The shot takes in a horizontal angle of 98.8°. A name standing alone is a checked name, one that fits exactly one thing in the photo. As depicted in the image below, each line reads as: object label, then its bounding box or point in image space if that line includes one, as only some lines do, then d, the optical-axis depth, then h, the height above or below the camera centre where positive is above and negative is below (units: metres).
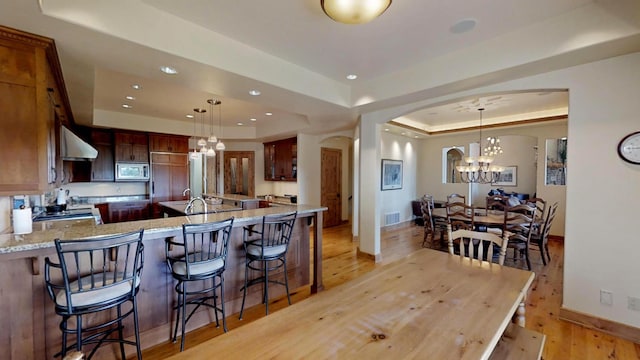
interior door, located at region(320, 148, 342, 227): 7.43 -0.29
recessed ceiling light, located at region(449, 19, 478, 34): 2.43 +1.36
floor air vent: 7.11 -1.15
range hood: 3.46 +0.34
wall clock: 2.43 +0.25
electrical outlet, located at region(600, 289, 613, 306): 2.55 -1.14
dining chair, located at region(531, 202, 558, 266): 4.41 -1.00
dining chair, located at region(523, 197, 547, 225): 4.37 -0.49
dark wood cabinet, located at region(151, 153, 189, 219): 6.46 -0.10
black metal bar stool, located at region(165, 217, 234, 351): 2.26 -0.77
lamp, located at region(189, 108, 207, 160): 5.58 +1.31
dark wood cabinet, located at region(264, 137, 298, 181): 7.40 +0.40
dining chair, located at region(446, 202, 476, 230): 4.46 -0.74
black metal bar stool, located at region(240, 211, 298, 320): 2.82 -0.78
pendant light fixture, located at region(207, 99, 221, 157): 4.75 +1.31
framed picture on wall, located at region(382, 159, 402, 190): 7.04 +0.02
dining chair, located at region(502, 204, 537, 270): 4.09 -0.76
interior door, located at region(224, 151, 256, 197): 8.46 +0.05
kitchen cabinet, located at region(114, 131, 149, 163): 6.08 +0.62
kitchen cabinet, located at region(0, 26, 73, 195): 1.99 +0.46
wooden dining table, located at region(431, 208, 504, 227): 4.44 -0.74
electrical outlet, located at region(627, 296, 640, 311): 2.44 -1.14
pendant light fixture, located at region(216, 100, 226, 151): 5.10 +1.32
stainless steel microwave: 6.11 +0.05
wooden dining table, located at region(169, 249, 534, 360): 1.01 -0.65
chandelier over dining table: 5.72 +0.16
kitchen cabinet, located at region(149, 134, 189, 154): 6.49 +0.75
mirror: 6.29 +0.31
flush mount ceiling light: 1.70 +1.05
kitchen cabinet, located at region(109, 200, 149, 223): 6.02 -0.84
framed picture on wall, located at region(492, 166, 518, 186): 8.44 -0.05
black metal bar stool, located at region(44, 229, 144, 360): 1.70 -0.77
